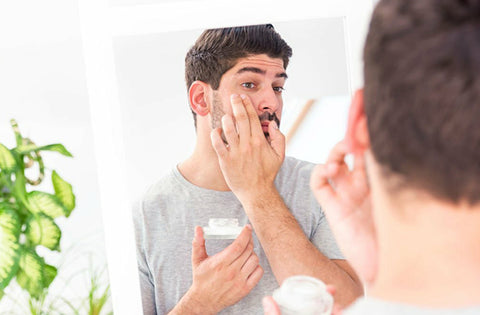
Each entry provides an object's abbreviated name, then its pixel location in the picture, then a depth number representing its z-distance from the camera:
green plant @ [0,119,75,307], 1.49
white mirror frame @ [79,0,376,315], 1.17
